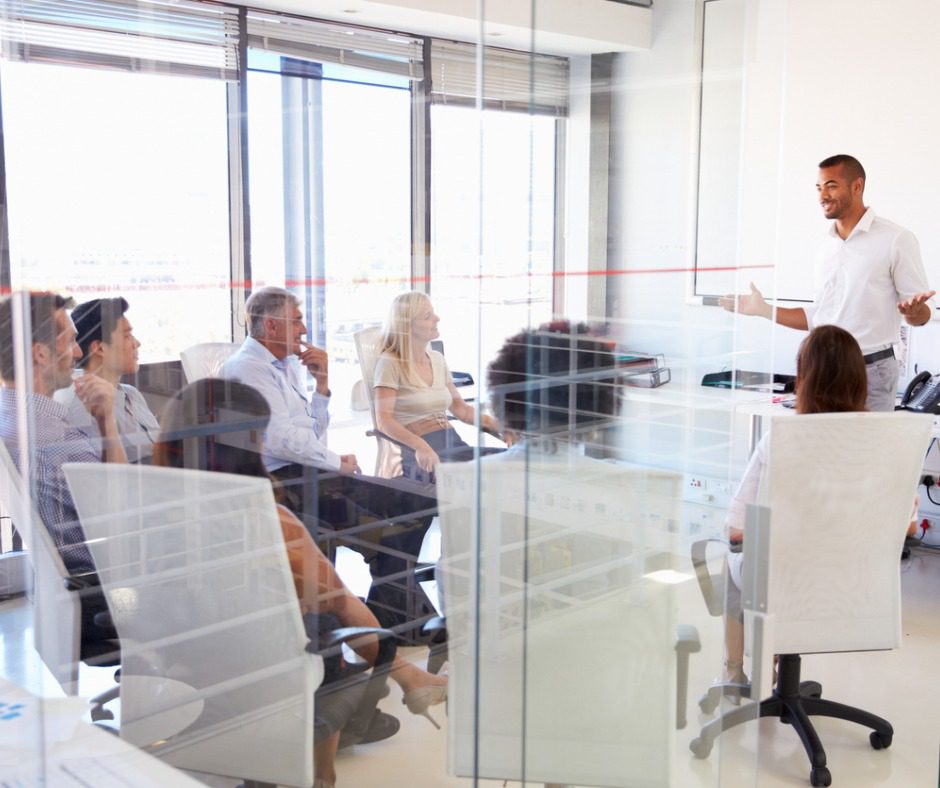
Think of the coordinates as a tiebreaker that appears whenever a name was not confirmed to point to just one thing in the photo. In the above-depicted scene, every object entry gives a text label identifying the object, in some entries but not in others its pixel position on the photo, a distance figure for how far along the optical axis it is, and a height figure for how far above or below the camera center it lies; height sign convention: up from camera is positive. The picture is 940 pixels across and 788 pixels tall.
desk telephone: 3.64 -0.44
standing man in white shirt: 3.42 -0.04
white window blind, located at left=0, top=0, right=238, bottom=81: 1.46 +0.30
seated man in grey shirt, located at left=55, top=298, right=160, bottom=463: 1.56 -0.14
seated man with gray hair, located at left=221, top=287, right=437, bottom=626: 1.45 -0.27
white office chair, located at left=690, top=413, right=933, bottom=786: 2.29 -0.56
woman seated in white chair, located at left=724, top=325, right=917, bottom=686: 2.55 -0.25
